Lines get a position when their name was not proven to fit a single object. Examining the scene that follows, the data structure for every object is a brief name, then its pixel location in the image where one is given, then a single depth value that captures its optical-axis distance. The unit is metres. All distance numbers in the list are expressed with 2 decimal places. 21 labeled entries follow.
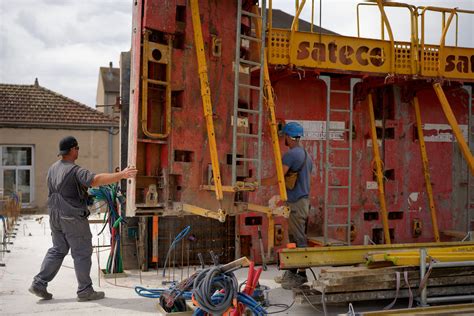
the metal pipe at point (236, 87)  6.38
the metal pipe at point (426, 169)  9.38
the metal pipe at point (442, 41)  8.84
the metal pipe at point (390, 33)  8.59
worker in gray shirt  6.19
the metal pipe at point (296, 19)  8.12
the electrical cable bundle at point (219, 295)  4.81
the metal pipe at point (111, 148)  21.66
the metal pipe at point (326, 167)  8.59
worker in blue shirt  7.12
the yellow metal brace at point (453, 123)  8.52
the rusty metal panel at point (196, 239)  8.23
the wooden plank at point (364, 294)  5.68
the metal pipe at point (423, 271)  5.88
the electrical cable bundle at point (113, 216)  7.43
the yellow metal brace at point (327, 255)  6.14
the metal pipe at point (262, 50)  6.77
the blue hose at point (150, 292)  6.33
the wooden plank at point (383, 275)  5.68
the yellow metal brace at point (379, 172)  9.10
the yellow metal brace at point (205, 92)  6.25
